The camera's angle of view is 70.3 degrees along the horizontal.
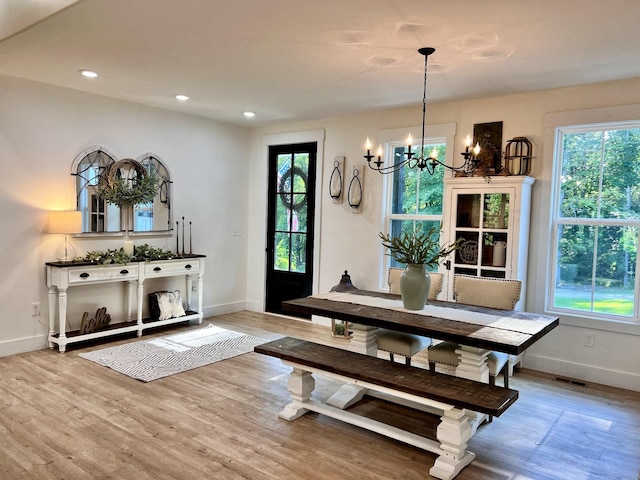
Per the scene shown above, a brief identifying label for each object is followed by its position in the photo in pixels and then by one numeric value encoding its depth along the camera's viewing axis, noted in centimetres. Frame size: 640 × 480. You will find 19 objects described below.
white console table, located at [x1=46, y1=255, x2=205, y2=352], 434
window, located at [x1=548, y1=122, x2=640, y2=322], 387
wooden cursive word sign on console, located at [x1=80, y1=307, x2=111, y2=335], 459
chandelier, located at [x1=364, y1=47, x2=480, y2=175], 315
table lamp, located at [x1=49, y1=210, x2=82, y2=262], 433
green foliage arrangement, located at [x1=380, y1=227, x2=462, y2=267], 308
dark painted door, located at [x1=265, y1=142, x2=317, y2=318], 595
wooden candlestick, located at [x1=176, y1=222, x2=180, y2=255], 561
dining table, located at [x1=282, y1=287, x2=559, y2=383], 260
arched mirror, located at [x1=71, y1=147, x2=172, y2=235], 473
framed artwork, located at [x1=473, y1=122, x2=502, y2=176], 438
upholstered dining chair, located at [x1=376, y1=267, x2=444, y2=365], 338
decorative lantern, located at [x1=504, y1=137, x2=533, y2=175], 423
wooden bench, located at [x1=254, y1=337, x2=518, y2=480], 244
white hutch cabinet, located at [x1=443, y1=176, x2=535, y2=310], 407
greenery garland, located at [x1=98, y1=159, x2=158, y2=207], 486
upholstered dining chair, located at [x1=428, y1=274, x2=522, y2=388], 314
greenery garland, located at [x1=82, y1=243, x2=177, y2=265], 459
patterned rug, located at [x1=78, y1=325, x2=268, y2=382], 399
